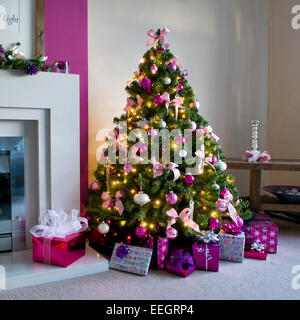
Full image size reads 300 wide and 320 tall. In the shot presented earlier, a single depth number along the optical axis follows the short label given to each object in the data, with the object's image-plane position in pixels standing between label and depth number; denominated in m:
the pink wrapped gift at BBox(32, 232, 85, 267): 1.87
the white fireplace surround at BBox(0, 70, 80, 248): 2.04
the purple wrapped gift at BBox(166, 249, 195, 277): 1.87
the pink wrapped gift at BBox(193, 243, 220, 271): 1.94
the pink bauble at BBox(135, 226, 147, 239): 1.95
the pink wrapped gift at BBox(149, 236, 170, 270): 1.97
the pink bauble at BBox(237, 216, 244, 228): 2.15
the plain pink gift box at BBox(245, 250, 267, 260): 2.14
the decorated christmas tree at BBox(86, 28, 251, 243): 2.01
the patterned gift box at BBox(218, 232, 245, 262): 2.09
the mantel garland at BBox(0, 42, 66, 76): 1.95
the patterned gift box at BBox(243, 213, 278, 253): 2.25
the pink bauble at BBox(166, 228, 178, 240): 1.95
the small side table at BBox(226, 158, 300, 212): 2.60
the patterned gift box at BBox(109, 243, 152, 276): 1.90
